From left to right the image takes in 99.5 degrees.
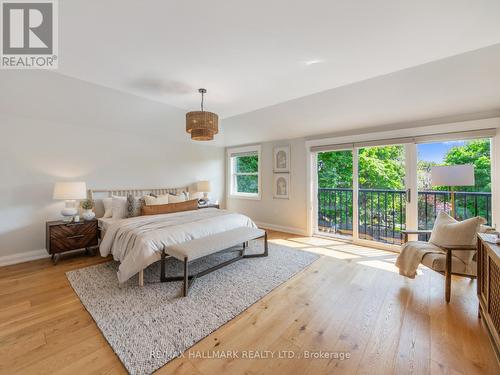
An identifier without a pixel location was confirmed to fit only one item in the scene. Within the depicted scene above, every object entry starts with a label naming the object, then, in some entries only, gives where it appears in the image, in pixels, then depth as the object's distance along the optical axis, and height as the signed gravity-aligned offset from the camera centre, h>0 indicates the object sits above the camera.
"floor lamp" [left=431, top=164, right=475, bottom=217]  2.45 +0.15
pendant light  2.73 +0.82
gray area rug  1.54 -1.13
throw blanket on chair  2.29 -0.75
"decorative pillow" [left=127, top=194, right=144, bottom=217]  3.54 -0.32
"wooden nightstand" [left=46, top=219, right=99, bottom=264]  2.97 -0.72
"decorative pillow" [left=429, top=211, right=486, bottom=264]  2.13 -0.50
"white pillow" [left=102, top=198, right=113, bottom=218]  3.54 -0.33
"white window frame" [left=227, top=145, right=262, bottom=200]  5.36 +0.40
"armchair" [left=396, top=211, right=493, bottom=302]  2.08 -0.68
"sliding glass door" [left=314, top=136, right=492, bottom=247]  3.02 +0.01
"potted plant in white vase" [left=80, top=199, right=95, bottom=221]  3.31 -0.35
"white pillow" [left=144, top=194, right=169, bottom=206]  3.71 -0.22
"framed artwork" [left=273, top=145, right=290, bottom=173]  4.85 +0.66
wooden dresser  1.46 -0.77
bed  2.34 -0.58
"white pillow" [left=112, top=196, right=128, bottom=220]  3.44 -0.34
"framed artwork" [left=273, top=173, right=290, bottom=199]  4.88 +0.03
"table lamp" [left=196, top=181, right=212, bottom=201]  5.06 +0.03
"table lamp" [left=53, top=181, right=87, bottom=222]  3.02 -0.08
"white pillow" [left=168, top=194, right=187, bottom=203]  4.04 -0.21
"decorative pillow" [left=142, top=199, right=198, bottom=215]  3.50 -0.36
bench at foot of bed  2.29 -0.71
